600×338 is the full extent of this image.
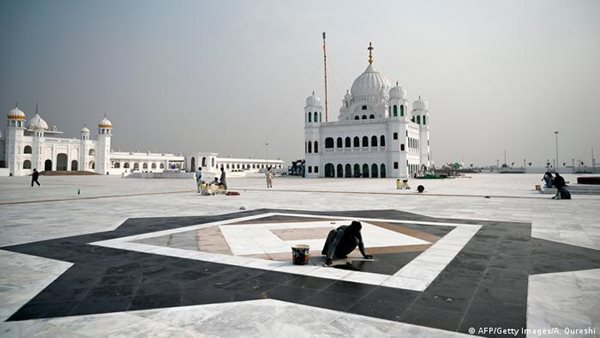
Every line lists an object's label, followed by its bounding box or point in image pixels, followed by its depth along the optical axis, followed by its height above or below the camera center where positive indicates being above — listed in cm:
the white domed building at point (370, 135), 5741 +759
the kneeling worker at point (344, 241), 573 -109
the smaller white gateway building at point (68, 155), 6994 +539
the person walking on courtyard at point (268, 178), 2888 -3
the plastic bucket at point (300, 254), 554 -125
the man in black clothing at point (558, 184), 1672 -33
